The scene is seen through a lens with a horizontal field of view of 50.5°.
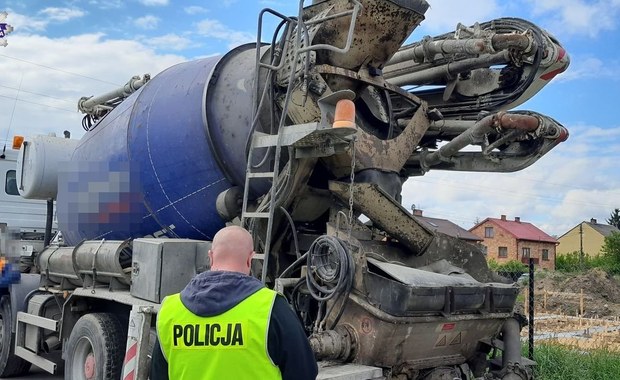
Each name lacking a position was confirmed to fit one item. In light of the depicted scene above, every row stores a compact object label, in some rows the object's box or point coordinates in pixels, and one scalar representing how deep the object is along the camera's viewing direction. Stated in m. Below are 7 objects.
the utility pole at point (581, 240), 45.80
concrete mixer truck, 4.34
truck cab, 8.16
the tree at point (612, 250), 42.92
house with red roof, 60.47
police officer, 2.40
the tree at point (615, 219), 81.93
